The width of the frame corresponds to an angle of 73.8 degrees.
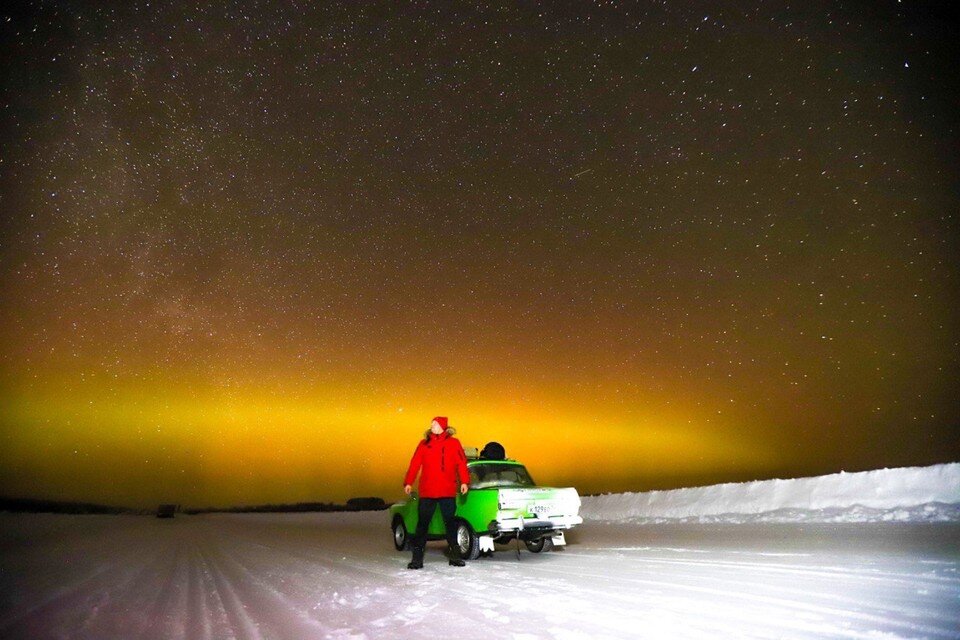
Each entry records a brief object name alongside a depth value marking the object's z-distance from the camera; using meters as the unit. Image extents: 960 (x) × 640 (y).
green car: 9.03
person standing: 8.94
